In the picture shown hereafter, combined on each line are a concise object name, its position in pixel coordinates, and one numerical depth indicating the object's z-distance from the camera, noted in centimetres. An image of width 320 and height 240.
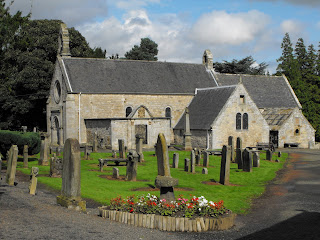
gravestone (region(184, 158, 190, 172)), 2630
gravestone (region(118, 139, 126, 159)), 3375
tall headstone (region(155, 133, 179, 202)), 1385
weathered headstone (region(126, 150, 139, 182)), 2239
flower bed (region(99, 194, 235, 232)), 1225
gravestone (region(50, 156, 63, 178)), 2246
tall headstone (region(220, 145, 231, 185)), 2184
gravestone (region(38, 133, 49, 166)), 2775
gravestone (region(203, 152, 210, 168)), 2920
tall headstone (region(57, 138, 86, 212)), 1388
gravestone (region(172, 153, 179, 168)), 2829
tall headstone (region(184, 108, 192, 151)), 4122
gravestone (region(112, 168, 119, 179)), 2314
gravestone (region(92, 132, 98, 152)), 4044
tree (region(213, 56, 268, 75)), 8144
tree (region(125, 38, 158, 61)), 9269
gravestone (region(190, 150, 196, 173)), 2620
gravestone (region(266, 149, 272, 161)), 3372
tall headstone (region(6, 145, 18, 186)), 1934
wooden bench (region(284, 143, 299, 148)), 5025
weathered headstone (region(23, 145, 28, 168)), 2645
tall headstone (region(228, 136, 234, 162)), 3408
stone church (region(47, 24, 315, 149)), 4606
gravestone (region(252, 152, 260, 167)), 2942
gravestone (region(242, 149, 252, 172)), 2652
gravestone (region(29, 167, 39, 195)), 1667
